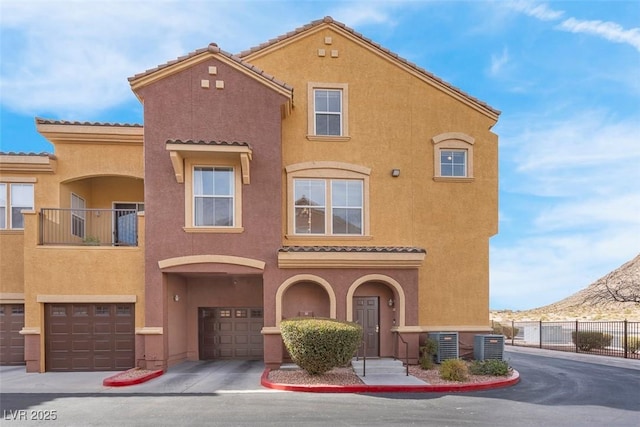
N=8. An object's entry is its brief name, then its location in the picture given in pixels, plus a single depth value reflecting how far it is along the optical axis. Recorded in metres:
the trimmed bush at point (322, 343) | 11.19
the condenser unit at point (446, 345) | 13.62
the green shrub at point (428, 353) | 13.00
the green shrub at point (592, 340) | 20.31
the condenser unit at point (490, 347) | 13.62
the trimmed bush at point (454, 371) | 11.46
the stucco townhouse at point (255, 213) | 13.13
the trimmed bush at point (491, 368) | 12.38
